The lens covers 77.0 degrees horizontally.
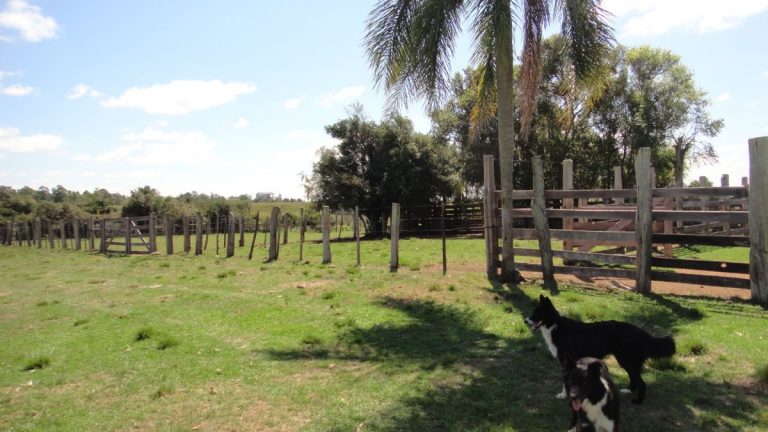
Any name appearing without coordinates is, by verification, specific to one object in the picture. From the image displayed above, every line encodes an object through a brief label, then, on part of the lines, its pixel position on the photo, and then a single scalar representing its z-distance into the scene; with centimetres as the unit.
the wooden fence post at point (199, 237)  2409
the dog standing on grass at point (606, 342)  463
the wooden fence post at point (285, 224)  2981
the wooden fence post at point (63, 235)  3419
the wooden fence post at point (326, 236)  1719
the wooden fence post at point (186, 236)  2572
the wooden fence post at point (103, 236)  2897
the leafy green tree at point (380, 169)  3353
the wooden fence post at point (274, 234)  1916
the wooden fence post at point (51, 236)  3572
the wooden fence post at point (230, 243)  2191
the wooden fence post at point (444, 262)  1318
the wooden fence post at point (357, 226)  1628
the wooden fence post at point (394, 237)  1449
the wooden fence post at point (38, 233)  3735
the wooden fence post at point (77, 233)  3259
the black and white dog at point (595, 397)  372
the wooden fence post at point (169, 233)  2528
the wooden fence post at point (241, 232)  2487
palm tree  1033
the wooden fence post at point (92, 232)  3098
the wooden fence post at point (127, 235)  2716
